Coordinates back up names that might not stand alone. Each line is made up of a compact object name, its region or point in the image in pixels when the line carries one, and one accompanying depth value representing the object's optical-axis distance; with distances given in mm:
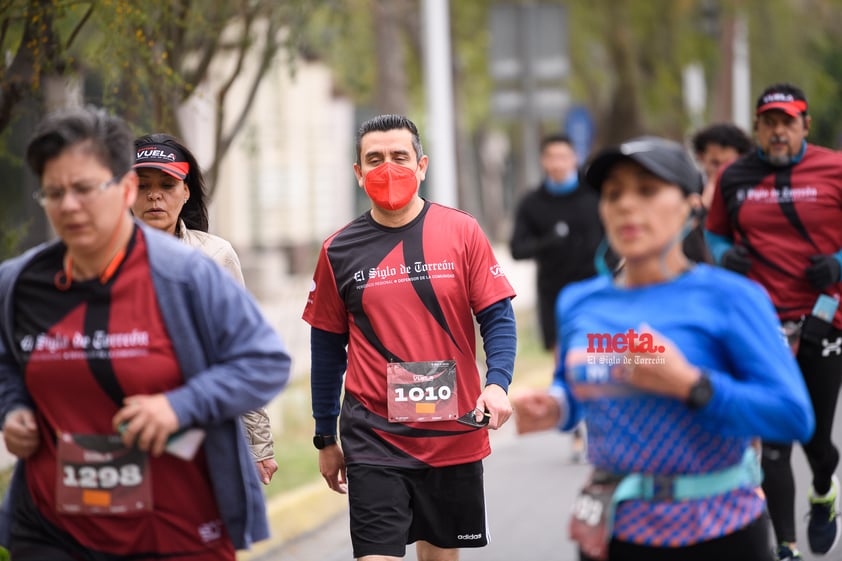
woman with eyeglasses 7274
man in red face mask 10391
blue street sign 41536
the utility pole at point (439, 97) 26880
